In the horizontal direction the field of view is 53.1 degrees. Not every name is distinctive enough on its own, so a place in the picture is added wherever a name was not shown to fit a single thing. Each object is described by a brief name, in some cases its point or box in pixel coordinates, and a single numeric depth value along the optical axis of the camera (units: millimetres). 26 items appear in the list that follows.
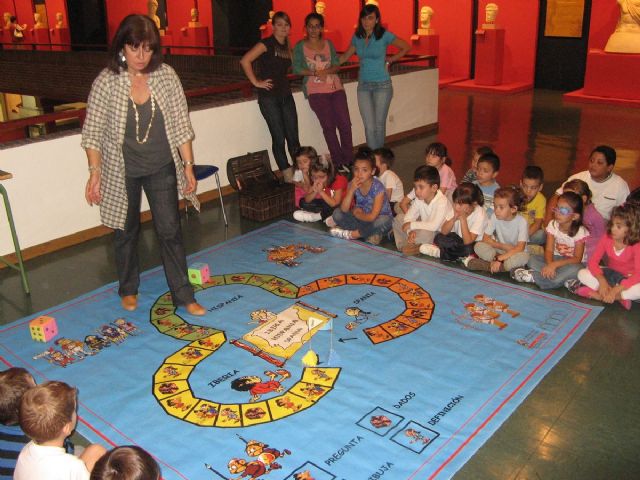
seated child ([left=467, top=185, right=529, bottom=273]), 4801
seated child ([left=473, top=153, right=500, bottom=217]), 5289
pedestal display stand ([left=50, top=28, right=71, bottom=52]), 19422
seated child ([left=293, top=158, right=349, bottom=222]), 5941
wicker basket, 6160
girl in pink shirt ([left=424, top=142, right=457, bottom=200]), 5699
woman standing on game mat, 3693
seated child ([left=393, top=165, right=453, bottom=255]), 5156
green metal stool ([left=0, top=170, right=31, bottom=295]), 4481
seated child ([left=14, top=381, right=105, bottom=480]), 2219
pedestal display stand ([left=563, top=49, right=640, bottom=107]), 11445
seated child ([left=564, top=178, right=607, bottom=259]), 4727
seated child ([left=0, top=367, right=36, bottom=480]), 2406
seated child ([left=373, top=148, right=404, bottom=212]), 5949
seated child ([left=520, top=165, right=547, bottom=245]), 5109
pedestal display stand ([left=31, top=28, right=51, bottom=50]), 19656
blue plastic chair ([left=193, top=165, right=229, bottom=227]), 5778
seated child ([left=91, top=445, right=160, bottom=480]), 2004
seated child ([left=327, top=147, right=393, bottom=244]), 5473
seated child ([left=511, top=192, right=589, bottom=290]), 4539
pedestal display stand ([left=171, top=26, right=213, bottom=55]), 17234
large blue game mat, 3096
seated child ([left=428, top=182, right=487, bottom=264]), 4930
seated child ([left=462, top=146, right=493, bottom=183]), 5594
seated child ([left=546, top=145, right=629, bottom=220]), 5133
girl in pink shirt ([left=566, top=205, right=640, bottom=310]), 4203
